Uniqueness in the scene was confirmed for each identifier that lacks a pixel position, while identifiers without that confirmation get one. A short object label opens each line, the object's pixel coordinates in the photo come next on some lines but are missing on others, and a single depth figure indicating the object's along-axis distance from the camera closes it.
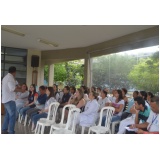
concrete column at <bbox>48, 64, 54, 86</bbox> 8.93
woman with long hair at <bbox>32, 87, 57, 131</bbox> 3.59
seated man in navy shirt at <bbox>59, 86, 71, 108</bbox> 4.63
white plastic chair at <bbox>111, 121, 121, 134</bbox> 3.32
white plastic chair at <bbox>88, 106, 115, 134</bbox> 2.78
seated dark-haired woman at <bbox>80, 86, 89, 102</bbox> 4.35
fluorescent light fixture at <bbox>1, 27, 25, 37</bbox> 4.44
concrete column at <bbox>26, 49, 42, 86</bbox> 7.49
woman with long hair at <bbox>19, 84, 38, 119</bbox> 4.32
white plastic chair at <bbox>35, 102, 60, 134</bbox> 3.08
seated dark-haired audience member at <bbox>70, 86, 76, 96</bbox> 4.85
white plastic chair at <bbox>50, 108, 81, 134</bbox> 2.61
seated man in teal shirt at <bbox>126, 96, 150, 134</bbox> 2.66
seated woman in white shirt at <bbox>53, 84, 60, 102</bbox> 5.18
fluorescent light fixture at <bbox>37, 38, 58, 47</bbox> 5.69
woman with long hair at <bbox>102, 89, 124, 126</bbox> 3.44
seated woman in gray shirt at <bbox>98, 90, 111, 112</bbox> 3.93
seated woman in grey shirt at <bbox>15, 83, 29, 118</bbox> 4.60
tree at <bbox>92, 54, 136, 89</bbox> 5.27
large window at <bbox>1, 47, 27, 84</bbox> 7.15
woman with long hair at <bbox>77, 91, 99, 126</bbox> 3.11
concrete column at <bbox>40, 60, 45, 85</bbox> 8.19
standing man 3.06
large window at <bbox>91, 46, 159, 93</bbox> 4.43
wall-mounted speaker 7.47
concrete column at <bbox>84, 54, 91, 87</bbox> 6.33
